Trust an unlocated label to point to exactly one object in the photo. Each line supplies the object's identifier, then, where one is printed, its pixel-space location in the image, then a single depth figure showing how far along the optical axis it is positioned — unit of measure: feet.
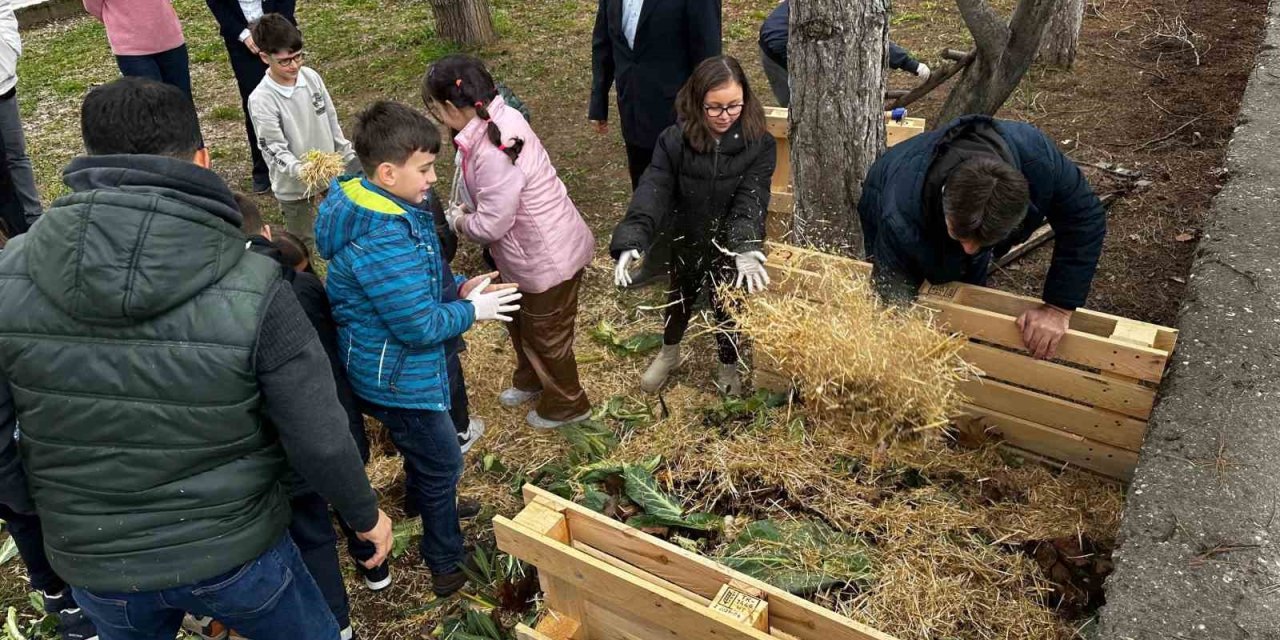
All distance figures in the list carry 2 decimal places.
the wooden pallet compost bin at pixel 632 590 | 7.04
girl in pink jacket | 11.05
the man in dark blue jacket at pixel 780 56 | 18.19
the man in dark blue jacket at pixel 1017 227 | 9.89
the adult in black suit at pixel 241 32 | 20.34
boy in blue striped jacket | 8.87
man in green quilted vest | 5.95
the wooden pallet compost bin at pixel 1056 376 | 9.78
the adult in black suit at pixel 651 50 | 15.20
